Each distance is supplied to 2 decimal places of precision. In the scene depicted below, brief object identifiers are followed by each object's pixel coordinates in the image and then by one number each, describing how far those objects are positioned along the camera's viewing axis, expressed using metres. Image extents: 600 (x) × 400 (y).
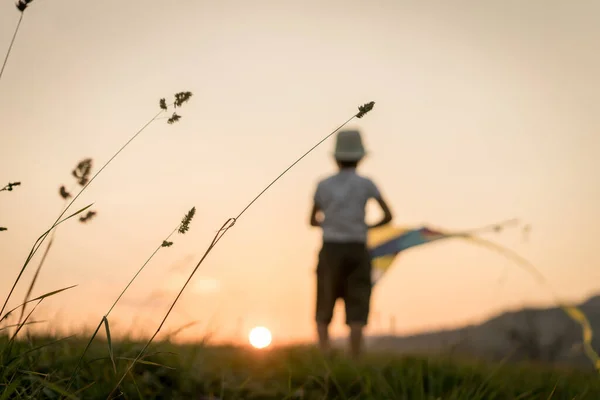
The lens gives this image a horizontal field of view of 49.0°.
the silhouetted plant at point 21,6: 2.00
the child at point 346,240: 5.49
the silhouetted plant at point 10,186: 1.89
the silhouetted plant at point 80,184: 2.09
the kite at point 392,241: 5.84
